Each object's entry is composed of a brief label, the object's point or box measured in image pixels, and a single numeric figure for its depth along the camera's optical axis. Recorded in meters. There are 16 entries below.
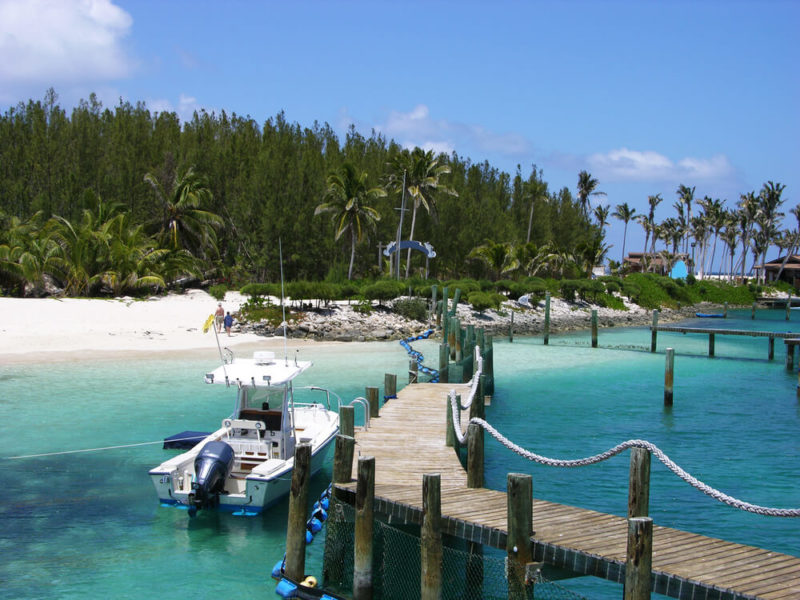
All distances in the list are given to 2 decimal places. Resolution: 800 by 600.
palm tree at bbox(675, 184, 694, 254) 110.44
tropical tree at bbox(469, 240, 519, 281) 61.06
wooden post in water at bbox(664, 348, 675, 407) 24.45
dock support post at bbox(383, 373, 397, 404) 18.61
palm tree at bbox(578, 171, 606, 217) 99.88
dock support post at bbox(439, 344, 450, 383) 24.22
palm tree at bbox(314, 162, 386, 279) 48.03
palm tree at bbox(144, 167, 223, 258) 48.16
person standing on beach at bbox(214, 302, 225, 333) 37.01
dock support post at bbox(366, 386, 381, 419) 16.19
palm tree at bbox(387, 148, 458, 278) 57.19
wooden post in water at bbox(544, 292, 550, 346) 43.16
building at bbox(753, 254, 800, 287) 107.12
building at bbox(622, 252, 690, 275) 105.51
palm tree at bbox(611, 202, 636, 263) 104.69
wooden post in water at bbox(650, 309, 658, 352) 40.12
